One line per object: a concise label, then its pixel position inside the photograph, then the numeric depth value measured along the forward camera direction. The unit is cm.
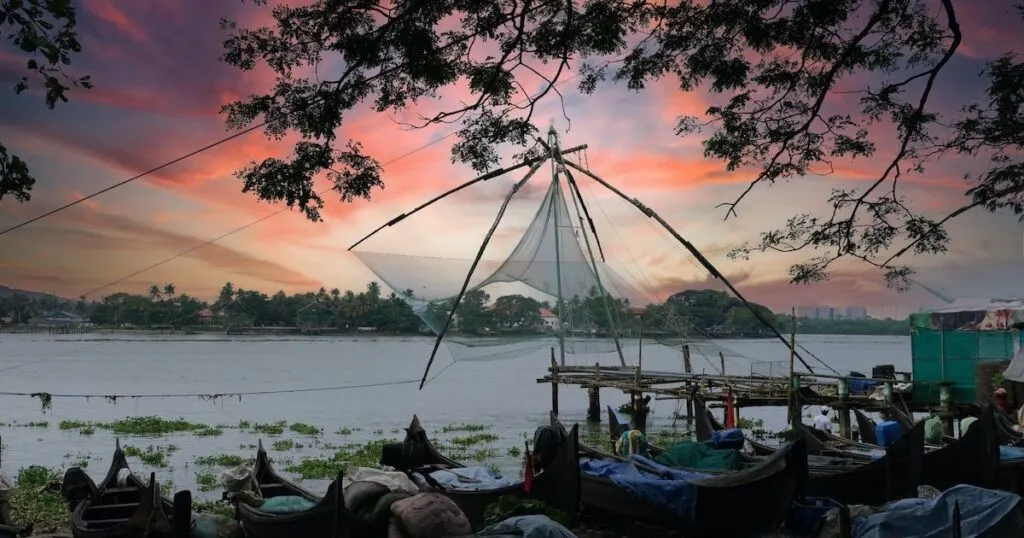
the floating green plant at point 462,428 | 1956
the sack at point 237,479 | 815
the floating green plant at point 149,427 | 1753
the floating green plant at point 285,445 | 1540
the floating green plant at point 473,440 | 1661
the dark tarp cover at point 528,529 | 472
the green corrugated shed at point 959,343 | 1372
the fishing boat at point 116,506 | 625
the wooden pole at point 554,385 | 1922
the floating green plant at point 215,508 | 887
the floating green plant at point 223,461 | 1327
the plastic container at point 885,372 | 1605
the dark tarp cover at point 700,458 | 773
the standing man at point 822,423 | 1233
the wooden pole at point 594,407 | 2020
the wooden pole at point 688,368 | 1635
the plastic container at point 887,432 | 1028
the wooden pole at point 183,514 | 612
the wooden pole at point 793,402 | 1238
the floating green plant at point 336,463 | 1212
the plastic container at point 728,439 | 920
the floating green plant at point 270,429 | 1808
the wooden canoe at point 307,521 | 559
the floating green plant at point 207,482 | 1106
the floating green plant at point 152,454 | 1333
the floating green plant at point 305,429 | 1843
